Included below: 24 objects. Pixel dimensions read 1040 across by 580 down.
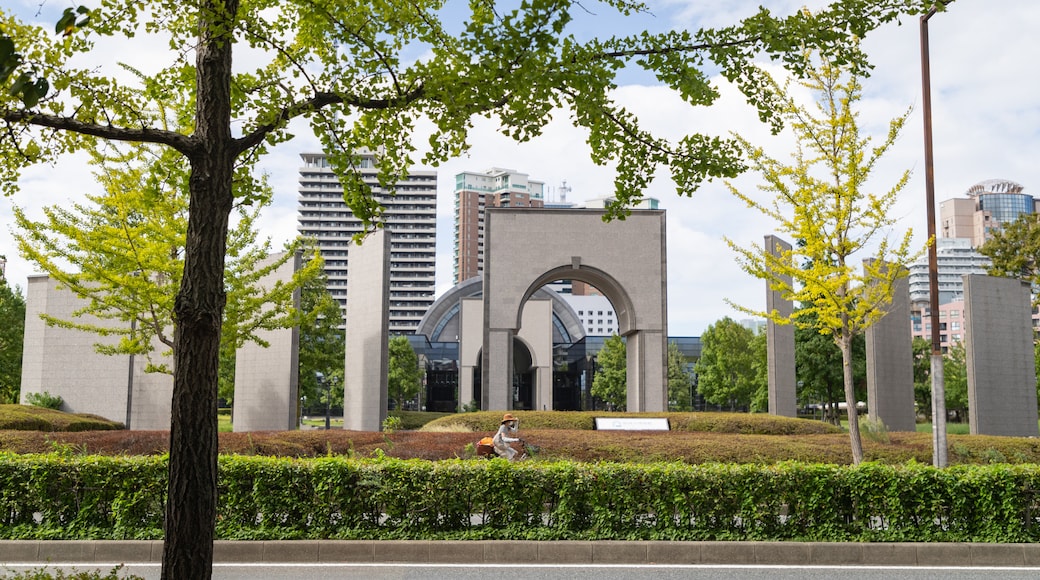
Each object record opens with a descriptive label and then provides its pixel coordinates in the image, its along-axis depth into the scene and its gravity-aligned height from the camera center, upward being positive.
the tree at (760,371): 49.62 +0.45
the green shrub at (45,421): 18.80 -1.15
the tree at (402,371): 60.91 +0.42
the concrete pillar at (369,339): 24.08 +1.12
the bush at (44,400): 25.27 -0.79
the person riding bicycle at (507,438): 13.42 -1.02
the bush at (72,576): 5.11 -1.29
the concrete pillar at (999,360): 24.95 +0.61
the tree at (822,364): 42.91 +0.78
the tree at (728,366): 54.09 +0.84
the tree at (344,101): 5.05 +1.85
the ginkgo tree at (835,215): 15.38 +3.14
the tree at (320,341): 37.19 +1.81
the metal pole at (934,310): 13.91 +1.29
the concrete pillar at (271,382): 23.20 -0.18
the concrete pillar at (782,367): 26.20 +0.37
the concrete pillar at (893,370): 24.69 +0.27
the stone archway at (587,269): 28.77 +3.92
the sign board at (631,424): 23.36 -1.34
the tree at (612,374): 62.62 +0.27
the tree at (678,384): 64.56 -0.50
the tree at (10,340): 36.59 +1.57
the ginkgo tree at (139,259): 17.91 +2.68
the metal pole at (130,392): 25.48 -0.53
